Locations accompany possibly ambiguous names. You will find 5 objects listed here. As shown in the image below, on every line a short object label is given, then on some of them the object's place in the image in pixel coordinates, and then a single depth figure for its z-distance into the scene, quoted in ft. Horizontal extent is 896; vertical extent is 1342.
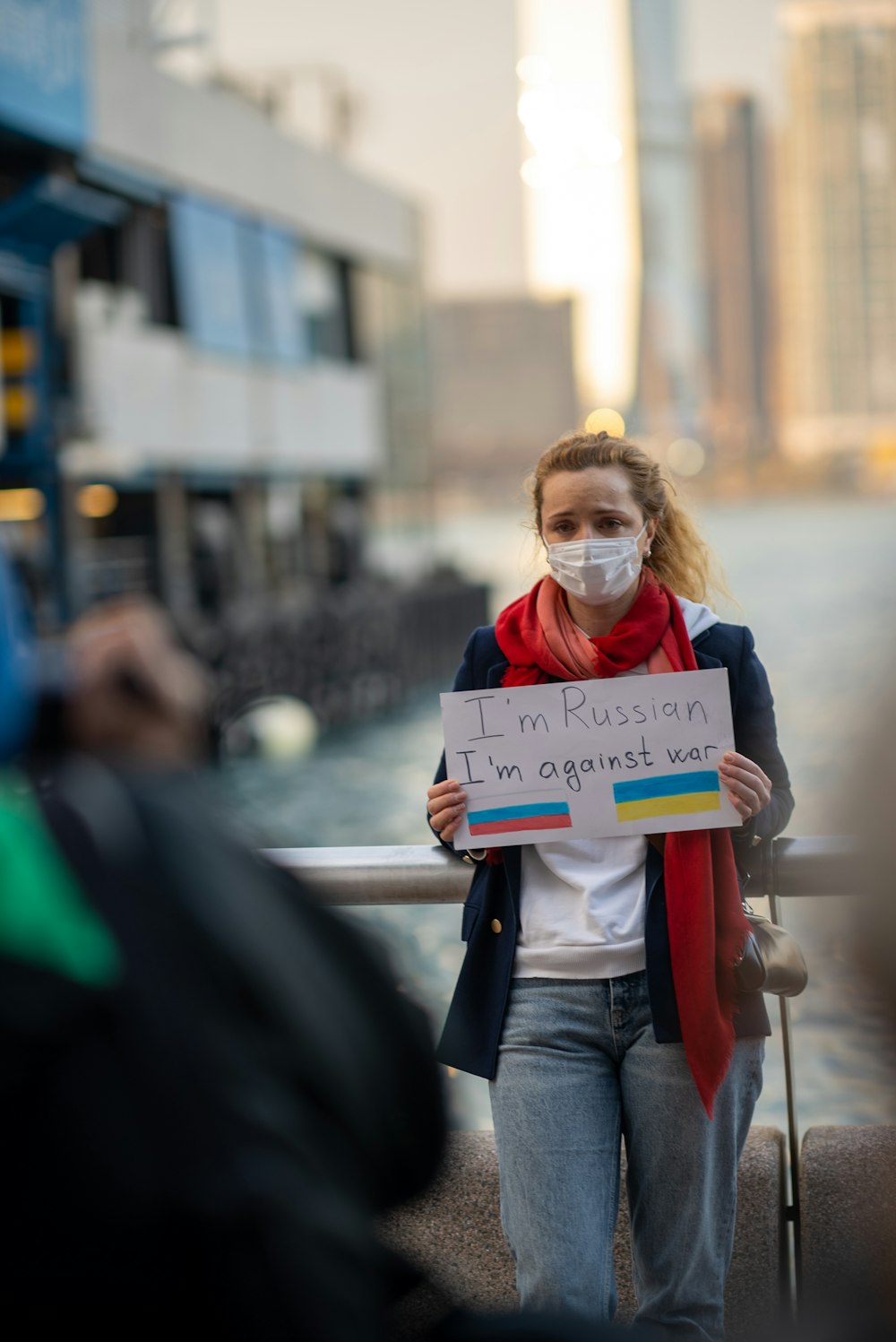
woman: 18.19
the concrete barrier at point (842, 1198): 22.02
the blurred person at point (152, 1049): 9.86
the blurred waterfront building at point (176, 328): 182.91
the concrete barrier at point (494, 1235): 22.11
